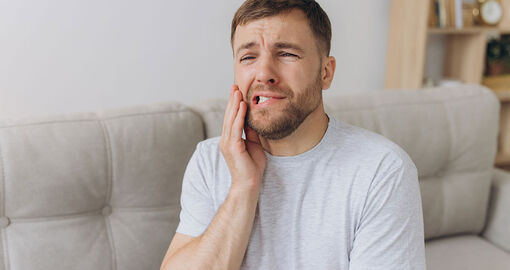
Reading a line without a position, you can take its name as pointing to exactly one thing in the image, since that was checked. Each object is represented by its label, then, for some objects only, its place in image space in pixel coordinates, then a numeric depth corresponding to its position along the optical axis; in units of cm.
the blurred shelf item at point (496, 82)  261
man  104
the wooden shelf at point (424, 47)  233
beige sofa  123
